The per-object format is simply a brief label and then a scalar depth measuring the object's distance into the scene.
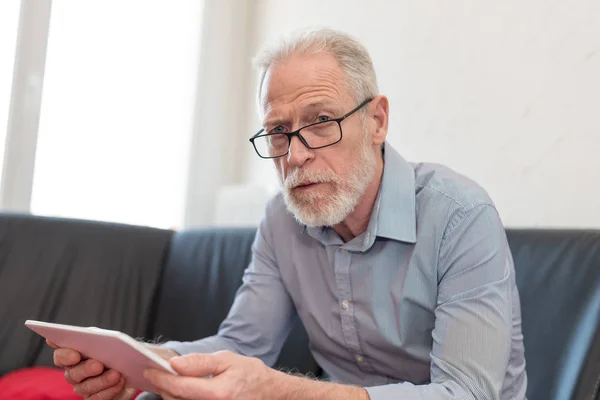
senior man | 1.02
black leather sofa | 1.77
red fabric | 1.44
